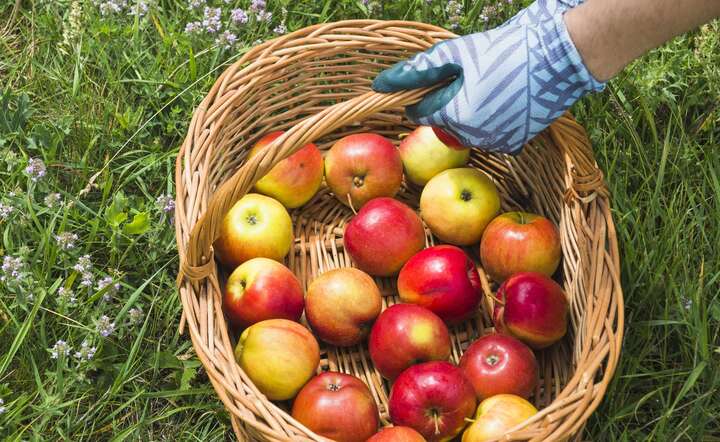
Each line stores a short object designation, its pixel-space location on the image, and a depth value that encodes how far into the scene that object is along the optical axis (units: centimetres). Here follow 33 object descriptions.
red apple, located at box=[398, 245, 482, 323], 217
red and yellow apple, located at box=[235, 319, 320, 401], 200
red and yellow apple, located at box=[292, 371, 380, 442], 192
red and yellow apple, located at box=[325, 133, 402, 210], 239
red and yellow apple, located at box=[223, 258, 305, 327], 212
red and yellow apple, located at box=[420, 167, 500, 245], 234
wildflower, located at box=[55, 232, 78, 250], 229
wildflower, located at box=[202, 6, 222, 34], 276
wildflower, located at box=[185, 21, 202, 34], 273
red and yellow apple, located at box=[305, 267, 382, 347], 215
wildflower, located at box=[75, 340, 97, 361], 215
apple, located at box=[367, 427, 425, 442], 184
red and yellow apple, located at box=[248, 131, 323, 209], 236
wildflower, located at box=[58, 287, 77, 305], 221
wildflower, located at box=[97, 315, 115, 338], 217
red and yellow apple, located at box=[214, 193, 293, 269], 226
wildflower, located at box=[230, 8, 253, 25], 277
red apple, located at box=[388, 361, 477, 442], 193
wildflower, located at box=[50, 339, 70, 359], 213
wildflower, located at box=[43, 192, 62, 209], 236
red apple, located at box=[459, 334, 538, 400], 201
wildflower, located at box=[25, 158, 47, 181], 237
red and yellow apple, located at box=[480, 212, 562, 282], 220
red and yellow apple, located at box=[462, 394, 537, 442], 186
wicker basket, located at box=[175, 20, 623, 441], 182
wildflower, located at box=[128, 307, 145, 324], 225
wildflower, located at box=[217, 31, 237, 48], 272
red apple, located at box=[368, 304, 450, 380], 206
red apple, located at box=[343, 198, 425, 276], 227
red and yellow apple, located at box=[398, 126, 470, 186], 245
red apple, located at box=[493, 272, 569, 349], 207
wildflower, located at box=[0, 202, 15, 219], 233
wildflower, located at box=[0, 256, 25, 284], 219
